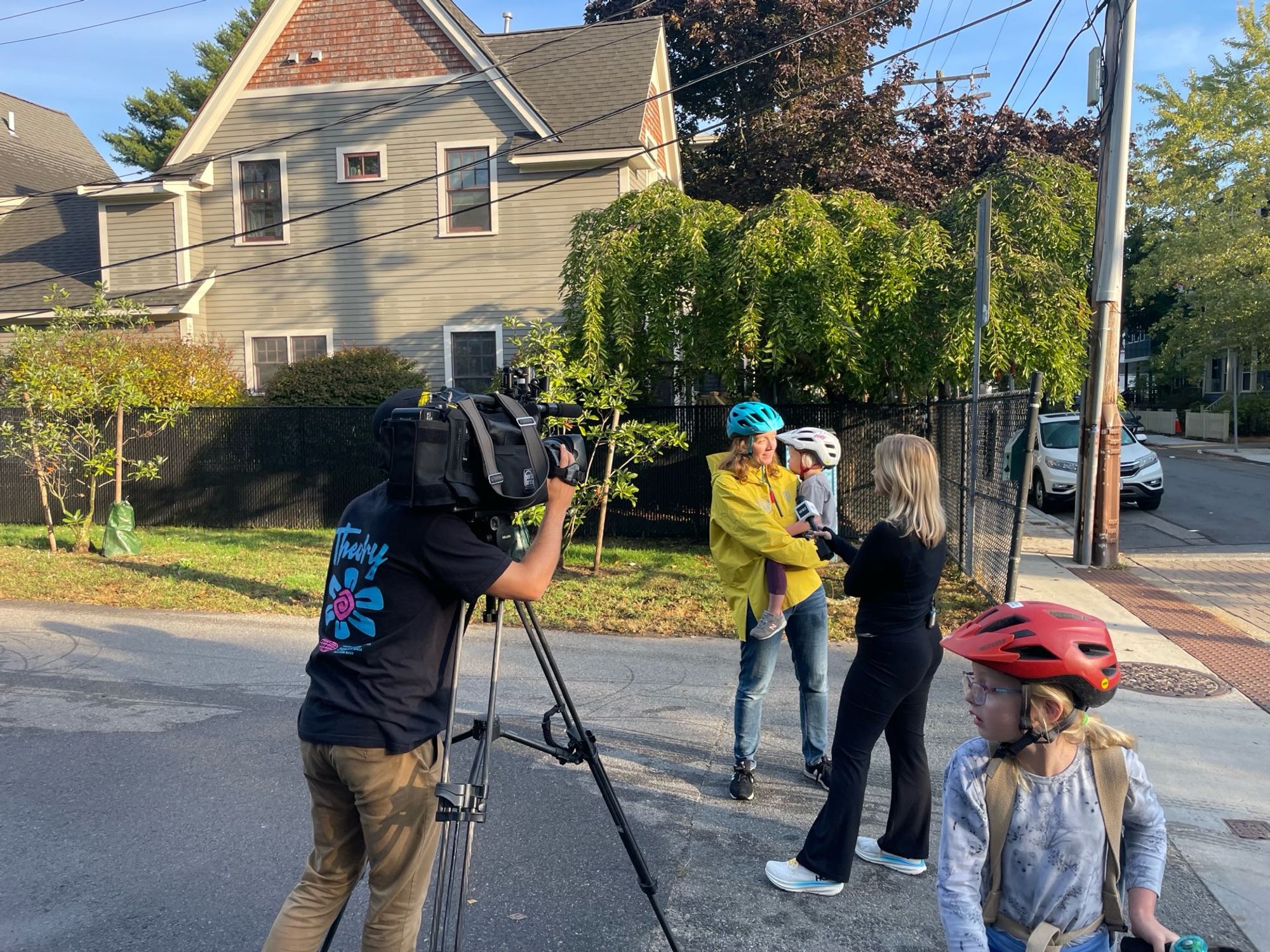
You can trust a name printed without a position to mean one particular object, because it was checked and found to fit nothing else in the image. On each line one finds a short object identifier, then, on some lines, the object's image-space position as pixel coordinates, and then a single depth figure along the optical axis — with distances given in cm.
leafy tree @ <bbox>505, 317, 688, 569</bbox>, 1016
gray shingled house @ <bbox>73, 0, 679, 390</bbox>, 1809
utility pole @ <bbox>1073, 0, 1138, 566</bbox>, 1047
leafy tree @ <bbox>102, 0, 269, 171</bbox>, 4016
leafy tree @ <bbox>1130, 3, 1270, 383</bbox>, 2972
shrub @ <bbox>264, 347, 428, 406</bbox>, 1580
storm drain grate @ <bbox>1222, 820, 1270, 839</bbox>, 439
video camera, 244
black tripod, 249
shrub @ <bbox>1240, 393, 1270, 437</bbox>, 3167
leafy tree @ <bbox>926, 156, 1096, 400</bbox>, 1048
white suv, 1554
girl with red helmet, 219
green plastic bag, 1174
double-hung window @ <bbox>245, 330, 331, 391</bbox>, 1909
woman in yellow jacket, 455
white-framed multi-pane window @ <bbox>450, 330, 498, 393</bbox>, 1853
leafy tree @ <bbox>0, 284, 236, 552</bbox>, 1180
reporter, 370
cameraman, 253
